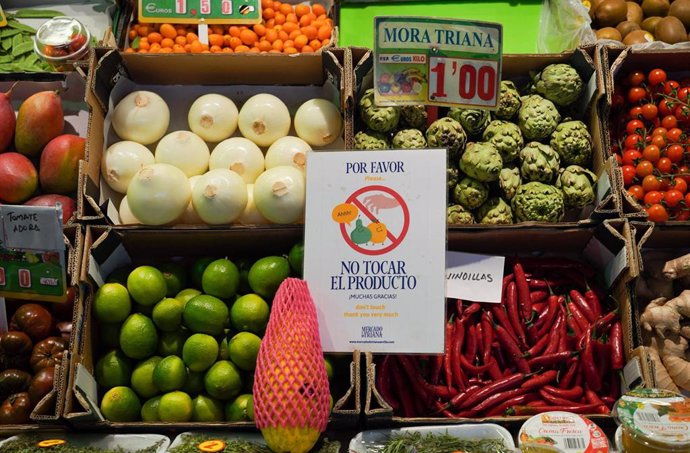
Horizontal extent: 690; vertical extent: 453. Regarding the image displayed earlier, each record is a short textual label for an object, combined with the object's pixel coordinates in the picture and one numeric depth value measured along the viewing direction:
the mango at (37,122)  2.89
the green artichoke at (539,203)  2.57
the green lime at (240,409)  2.20
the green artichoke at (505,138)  2.66
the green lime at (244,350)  2.25
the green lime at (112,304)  2.35
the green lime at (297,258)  2.41
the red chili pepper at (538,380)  2.41
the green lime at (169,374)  2.22
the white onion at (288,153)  2.65
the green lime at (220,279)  2.38
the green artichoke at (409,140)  2.66
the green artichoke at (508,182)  2.64
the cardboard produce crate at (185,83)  2.64
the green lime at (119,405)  2.24
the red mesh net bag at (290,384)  1.95
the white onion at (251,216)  2.56
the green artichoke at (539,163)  2.65
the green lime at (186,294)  2.44
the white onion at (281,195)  2.43
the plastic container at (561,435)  1.92
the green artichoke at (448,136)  2.62
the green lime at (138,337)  2.30
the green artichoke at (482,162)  2.56
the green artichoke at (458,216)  2.61
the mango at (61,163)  2.83
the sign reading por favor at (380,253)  2.22
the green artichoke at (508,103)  2.74
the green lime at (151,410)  2.25
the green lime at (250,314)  2.31
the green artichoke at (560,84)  2.74
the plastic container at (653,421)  1.79
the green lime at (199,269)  2.51
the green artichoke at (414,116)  2.73
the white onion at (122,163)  2.64
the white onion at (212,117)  2.77
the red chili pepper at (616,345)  2.38
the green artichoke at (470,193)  2.62
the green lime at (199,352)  2.24
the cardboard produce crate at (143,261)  2.16
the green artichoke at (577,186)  2.62
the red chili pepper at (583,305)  2.54
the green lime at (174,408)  2.19
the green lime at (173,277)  2.48
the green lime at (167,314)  2.33
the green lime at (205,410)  2.24
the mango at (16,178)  2.78
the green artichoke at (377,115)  2.69
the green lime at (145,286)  2.35
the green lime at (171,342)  2.36
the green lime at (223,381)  2.23
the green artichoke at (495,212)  2.63
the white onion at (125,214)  2.61
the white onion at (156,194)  2.41
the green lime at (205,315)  2.29
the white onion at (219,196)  2.43
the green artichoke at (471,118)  2.68
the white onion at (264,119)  2.75
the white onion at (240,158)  2.64
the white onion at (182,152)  2.64
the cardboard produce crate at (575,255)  2.16
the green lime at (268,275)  2.38
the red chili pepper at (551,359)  2.45
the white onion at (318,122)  2.76
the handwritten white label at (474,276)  2.55
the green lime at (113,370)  2.33
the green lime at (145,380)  2.29
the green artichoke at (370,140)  2.69
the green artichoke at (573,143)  2.69
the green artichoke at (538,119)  2.71
